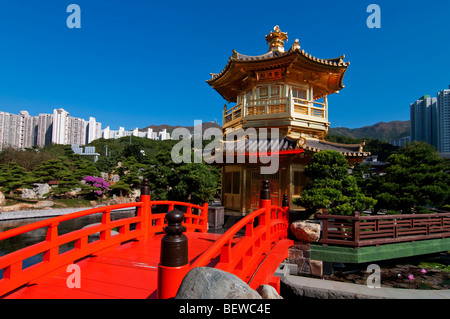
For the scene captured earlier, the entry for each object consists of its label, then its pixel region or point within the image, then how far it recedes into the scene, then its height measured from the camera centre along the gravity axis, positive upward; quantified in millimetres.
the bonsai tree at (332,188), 7867 -504
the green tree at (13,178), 21672 -829
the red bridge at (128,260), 2070 -1408
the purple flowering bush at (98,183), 25656 -1368
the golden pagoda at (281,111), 10516 +2837
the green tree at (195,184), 12375 -628
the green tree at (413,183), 9812 -358
